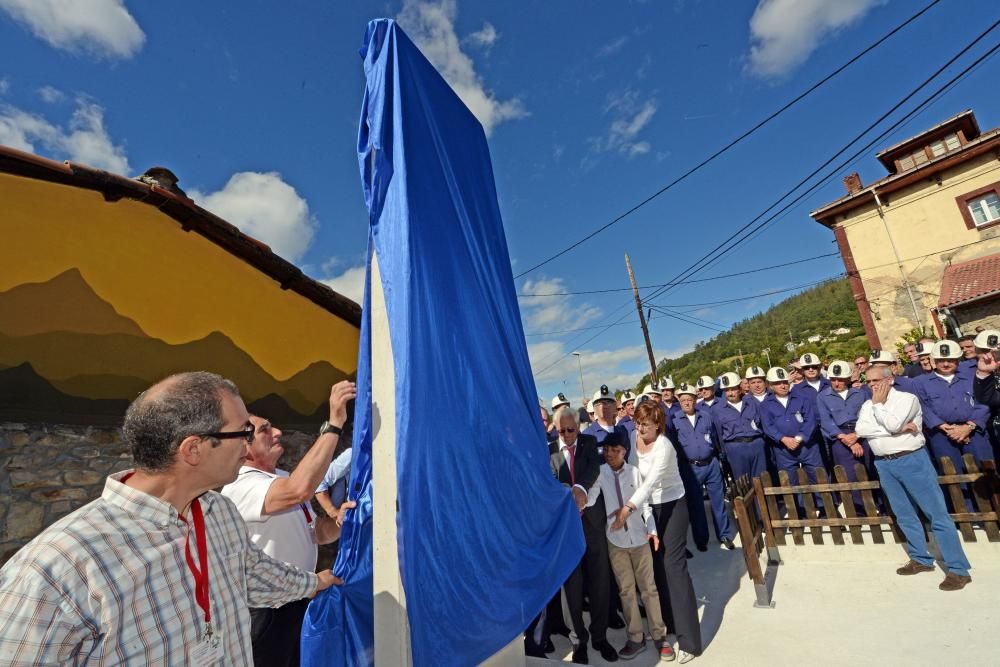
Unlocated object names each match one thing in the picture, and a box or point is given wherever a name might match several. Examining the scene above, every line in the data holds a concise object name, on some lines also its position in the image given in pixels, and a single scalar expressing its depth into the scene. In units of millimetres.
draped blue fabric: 1760
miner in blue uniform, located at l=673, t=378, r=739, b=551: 5738
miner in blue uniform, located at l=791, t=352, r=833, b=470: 6379
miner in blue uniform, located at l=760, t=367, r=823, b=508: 6148
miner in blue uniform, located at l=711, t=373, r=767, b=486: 6191
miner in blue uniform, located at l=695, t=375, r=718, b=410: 7098
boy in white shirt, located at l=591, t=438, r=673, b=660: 3727
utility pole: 17766
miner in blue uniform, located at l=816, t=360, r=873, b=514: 5773
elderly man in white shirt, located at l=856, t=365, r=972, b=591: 3873
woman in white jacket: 3580
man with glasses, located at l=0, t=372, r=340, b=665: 1046
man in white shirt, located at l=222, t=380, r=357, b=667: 2012
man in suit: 3756
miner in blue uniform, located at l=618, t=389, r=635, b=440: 6888
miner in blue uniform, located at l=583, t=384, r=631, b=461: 5117
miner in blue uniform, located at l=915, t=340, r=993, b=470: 5172
